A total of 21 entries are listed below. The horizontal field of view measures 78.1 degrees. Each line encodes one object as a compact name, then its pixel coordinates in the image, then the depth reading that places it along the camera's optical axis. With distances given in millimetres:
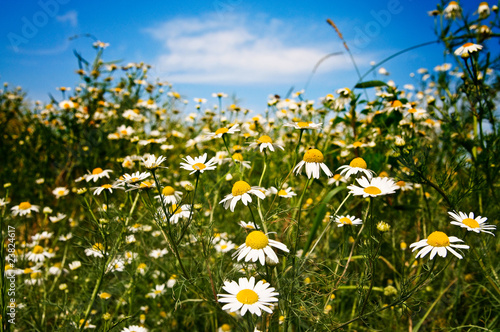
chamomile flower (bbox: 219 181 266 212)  187
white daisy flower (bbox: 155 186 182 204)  235
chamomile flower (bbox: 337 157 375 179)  211
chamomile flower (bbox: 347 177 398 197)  181
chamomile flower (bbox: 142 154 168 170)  206
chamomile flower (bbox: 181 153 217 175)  215
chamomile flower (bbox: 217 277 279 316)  149
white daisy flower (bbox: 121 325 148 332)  261
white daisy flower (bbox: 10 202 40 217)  364
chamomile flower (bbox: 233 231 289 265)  163
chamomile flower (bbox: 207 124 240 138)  238
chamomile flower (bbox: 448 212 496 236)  186
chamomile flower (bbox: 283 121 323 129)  222
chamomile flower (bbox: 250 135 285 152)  223
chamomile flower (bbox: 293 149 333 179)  203
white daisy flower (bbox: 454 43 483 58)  280
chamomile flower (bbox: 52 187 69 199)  423
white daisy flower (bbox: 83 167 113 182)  280
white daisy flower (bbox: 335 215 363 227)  223
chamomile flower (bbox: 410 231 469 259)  177
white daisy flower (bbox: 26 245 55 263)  354
